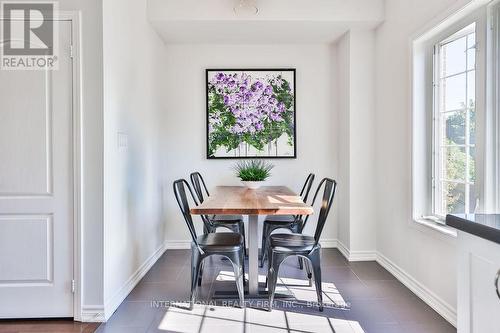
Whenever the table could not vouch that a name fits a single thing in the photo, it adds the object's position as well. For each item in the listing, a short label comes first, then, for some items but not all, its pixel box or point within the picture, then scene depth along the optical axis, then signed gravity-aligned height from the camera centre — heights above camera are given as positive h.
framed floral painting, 4.16 +0.62
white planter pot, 3.62 -0.25
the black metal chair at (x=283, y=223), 3.27 -0.59
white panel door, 2.33 -0.15
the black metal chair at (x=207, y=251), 2.48 -0.65
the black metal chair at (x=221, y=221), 3.34 -0.60
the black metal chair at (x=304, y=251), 2.46 -0.66
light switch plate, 2.68 +0.16
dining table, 2.35 -0.32
